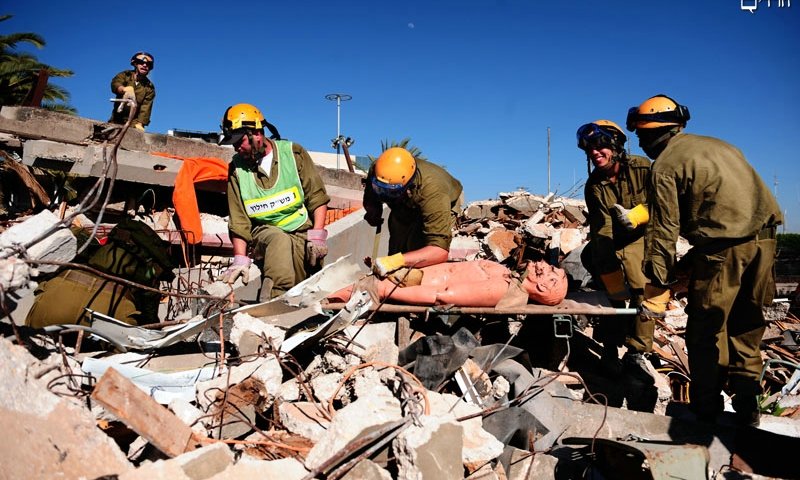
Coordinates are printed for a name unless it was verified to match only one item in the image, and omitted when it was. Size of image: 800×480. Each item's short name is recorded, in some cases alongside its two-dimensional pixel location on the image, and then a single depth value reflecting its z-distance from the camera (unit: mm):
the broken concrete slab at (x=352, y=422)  2361
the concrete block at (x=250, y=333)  3033
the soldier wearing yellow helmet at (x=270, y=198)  4430
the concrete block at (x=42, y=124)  6473
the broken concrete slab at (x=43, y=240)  2486
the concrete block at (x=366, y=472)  2262
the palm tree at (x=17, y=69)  11585
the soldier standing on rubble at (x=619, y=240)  4238
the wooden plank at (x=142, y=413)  2117
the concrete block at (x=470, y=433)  2607
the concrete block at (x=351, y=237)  6176
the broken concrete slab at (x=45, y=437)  1988
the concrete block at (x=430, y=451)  2348
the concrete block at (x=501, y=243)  7156
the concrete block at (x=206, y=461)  2027
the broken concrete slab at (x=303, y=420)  2652
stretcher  3690
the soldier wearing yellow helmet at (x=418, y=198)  3951
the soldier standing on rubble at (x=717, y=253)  3486
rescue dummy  3744
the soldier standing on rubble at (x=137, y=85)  7400
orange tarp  6168
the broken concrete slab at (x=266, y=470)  2094
